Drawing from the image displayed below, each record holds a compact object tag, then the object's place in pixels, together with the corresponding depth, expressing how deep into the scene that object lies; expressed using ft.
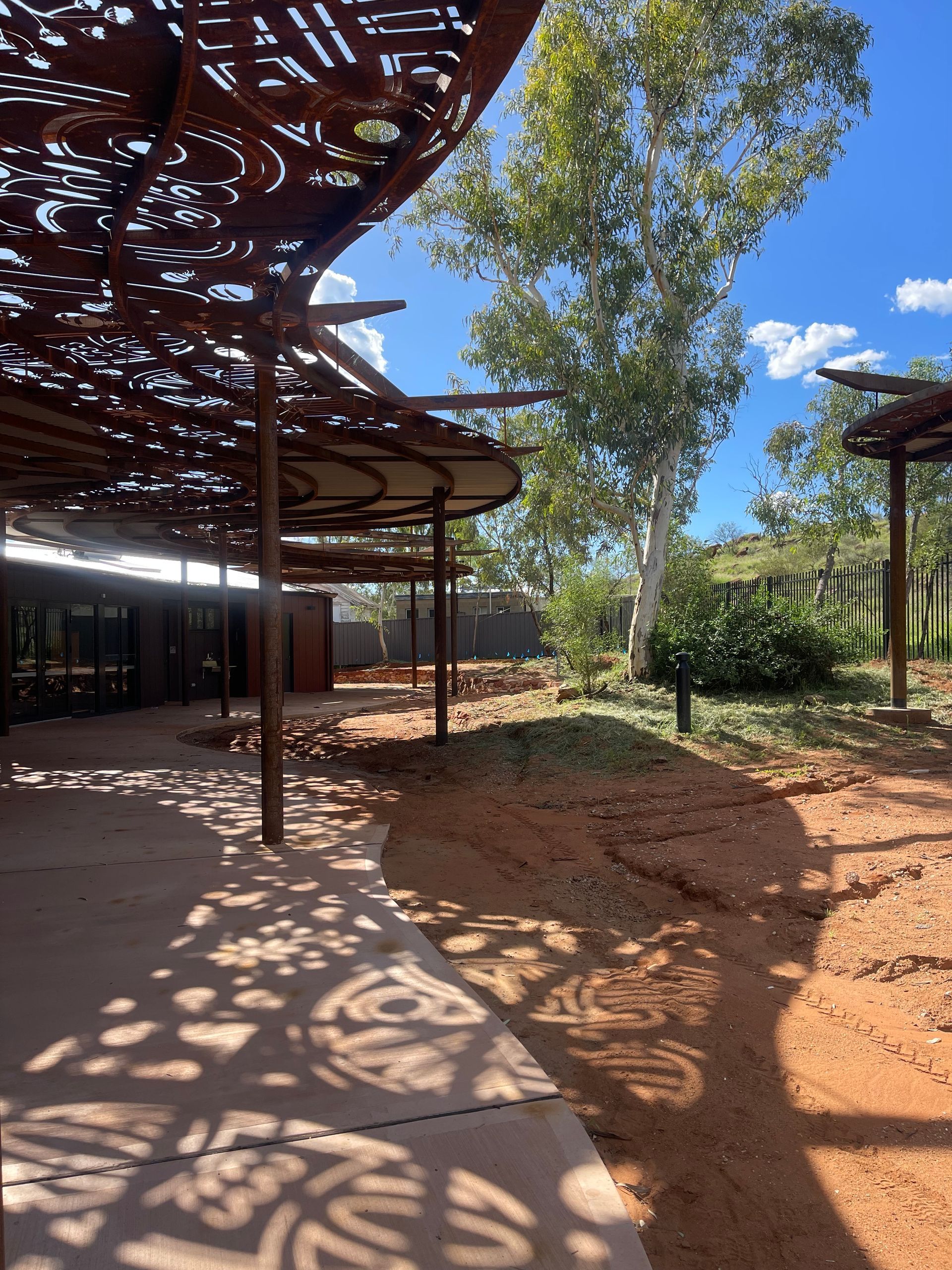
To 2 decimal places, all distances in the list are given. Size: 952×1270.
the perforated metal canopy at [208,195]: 9.23
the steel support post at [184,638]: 53.78
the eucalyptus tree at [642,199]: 44.60
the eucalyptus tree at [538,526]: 50.14
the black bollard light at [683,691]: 30.71
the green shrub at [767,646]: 36.09
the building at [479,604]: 118.32
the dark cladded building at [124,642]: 45.47
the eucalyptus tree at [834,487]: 63.26
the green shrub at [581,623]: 42.68
